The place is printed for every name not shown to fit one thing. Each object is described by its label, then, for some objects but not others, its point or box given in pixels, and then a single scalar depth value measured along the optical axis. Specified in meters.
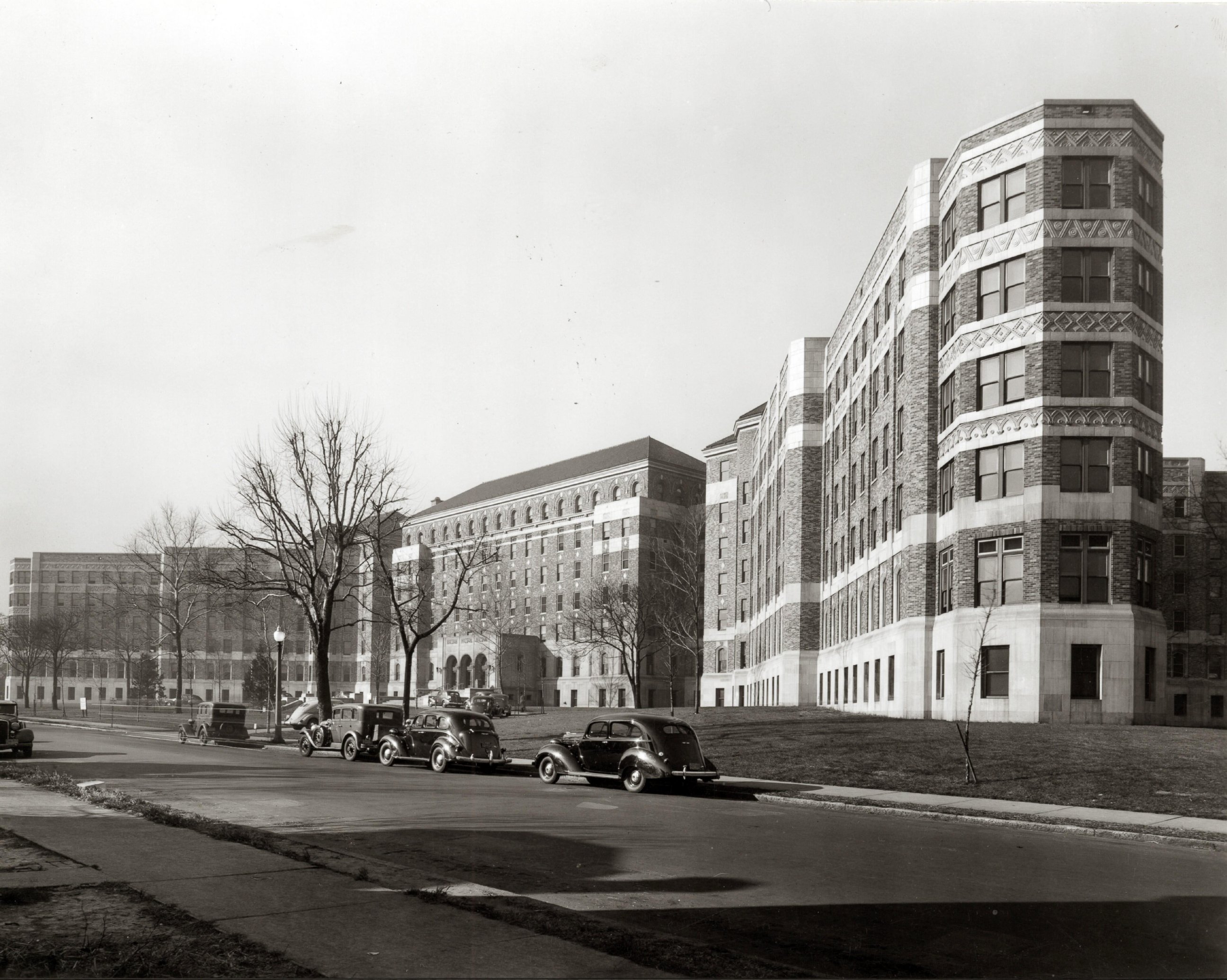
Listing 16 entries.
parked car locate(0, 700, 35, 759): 28.20
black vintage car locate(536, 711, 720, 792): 22.59
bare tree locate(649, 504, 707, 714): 80.94
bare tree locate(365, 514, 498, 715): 55.53
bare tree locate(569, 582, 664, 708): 74.69
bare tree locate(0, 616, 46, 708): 92.50
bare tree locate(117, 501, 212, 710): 79.81
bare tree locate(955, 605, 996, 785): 21.61
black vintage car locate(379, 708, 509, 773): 27.89
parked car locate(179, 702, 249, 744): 39.94
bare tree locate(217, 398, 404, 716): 44.78
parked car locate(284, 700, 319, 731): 48.12
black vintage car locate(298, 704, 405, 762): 31.12
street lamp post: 39.03
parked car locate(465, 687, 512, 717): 65.25
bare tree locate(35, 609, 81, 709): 88.00
